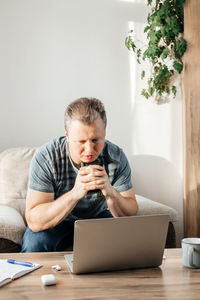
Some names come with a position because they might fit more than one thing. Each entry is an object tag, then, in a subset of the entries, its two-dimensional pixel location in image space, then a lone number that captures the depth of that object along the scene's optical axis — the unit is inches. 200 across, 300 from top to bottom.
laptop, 44.9
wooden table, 39.4
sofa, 77.4
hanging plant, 101.9
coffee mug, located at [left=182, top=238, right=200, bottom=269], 47.6
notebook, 43.1
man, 64.2
